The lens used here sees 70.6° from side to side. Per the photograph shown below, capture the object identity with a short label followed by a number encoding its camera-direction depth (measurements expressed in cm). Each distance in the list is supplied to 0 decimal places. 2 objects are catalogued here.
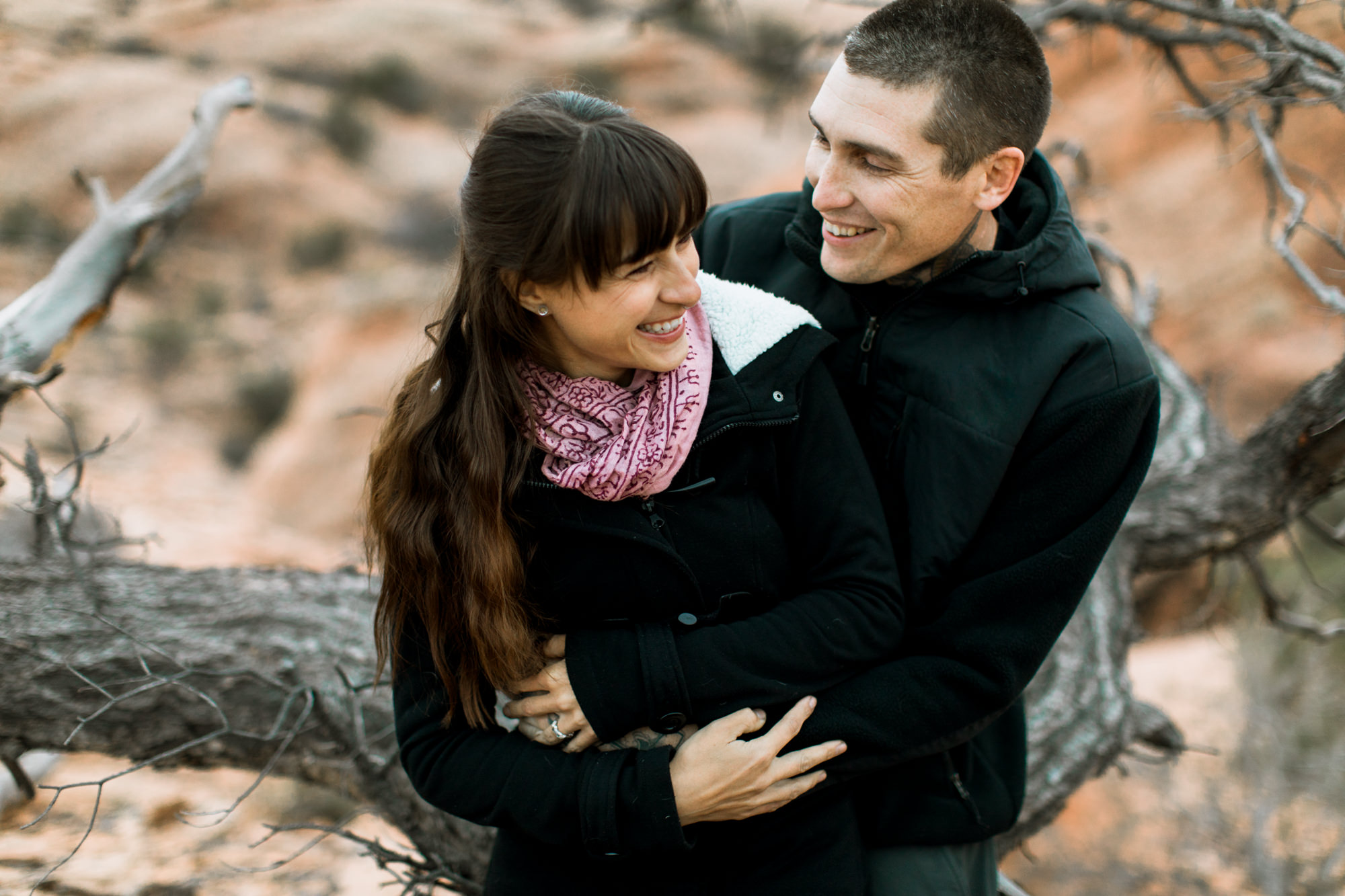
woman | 150
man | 169
